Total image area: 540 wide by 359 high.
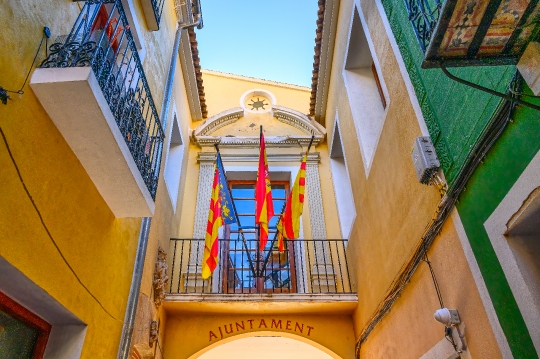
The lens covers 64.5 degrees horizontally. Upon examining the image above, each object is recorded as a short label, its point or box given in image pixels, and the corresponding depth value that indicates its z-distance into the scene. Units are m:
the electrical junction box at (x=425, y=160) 3.51
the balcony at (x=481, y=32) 2.17
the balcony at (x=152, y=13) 5.78
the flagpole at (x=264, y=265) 6.50
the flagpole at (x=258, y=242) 6.55
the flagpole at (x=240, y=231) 6.39
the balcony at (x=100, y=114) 2.99
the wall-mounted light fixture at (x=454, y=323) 3.18
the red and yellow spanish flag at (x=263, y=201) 6.01
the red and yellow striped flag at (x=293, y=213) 6.22
